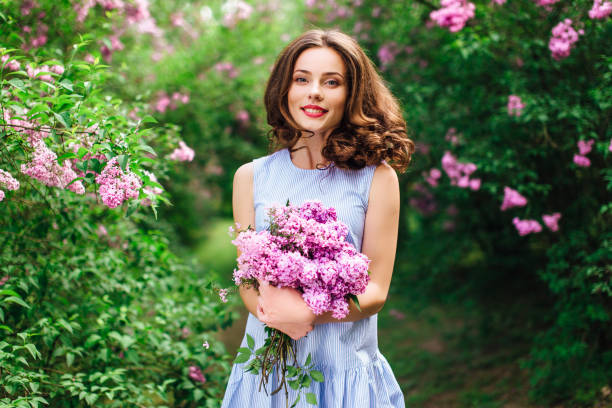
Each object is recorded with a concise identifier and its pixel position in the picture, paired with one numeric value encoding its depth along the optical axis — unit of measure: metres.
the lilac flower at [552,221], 3.42
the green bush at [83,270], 1.97
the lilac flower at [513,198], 3.41
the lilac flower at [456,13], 3.44
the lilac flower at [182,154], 3.09
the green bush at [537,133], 3.20
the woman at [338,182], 1.80
